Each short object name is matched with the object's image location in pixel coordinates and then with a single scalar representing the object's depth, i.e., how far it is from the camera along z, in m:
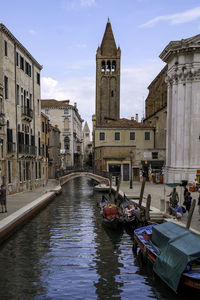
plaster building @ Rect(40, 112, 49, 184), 41.03
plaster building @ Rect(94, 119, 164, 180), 40.95
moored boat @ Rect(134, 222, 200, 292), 9.11
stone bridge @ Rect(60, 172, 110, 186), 40.07
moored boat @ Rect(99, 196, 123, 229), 17.27
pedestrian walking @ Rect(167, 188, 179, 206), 17.56
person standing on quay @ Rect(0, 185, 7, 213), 17.72
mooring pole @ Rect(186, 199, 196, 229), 13.27
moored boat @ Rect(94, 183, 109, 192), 36.62
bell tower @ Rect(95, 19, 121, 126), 68.00
